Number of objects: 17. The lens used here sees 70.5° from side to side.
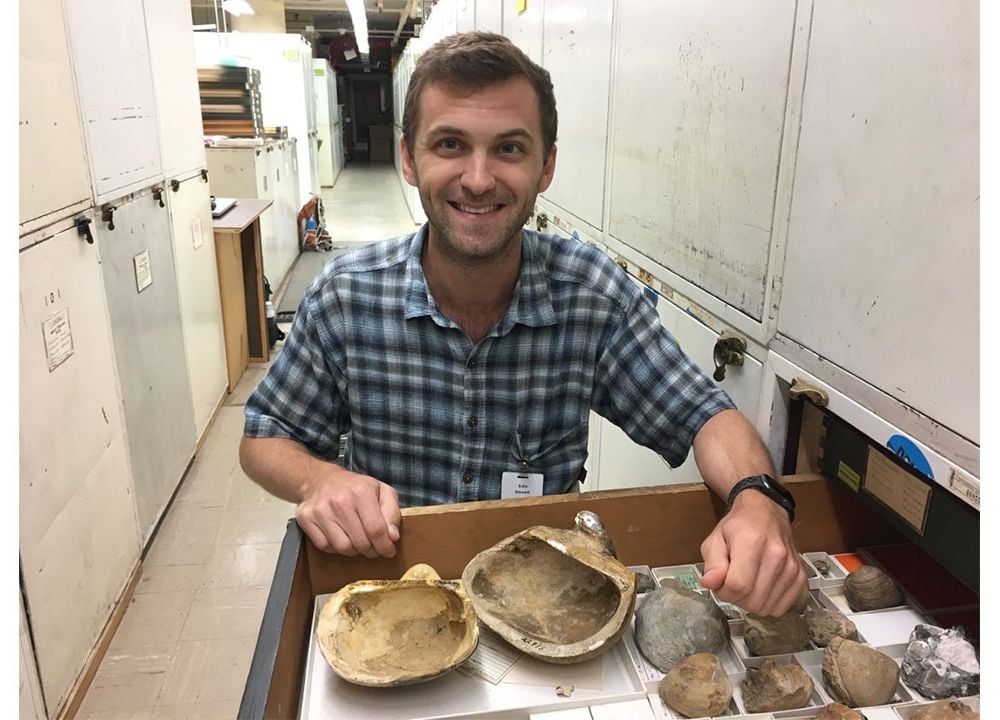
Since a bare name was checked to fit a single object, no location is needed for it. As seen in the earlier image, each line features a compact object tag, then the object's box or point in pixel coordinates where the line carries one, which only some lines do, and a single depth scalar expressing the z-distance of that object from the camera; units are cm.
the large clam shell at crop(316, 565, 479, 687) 84
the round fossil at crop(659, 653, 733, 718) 78
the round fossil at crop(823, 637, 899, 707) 79
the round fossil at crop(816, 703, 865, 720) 75
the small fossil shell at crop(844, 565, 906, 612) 95
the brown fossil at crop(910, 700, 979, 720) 74
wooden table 368
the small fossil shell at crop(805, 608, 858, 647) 89
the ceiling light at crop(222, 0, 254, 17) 715
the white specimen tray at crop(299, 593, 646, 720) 80
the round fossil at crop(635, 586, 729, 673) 85
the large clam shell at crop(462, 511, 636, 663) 88
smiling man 122
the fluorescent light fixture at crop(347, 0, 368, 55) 725
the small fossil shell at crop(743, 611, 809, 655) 87
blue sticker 82
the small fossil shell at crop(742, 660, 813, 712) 79
